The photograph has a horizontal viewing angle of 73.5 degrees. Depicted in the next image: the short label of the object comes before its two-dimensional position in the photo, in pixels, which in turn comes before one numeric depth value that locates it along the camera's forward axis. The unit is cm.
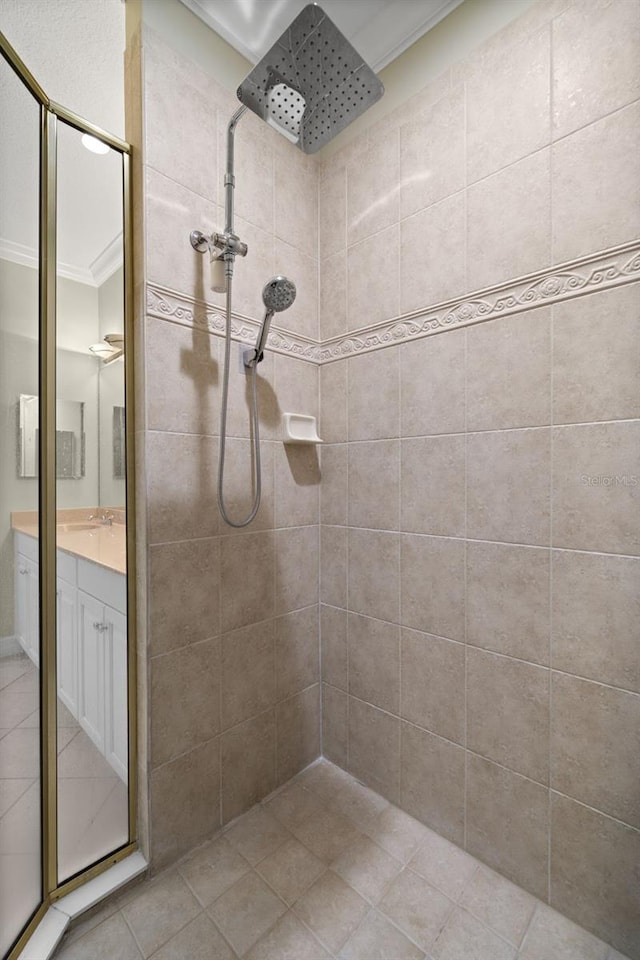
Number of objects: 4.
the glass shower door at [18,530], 94
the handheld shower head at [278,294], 126
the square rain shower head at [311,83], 95
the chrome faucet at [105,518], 118
